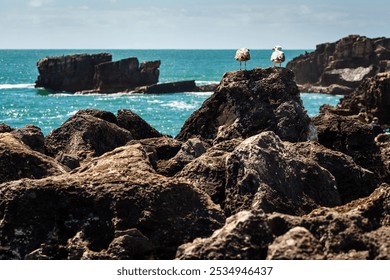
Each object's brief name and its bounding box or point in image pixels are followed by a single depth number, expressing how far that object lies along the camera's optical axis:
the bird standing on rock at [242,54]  22.48
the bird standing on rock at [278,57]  23.16
